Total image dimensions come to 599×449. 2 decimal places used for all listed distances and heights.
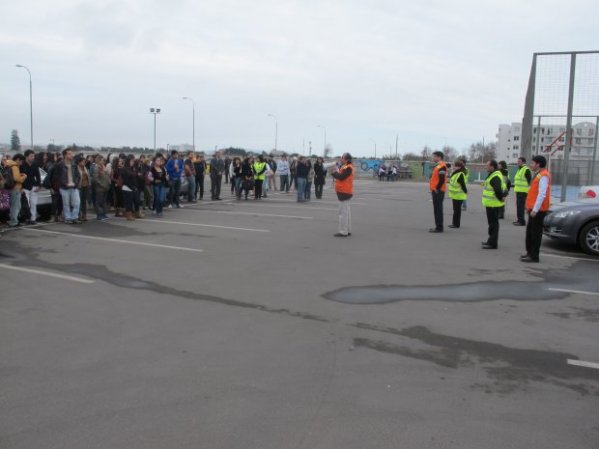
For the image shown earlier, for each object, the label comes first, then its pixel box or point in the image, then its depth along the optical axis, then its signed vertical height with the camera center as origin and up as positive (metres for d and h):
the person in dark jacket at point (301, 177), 20.16 -0.24
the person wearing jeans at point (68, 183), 12.88 -0.44
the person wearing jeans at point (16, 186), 11.94 -0.51
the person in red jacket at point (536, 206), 9.00 -0.49
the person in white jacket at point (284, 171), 25.55 -0.04
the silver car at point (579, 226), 10.16 -0.93
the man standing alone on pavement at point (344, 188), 11.59 -0.35
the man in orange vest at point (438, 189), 12.70 -0.35
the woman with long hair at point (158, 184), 15.01 -0.47
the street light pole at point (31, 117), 46.47 +4.03
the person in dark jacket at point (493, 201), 10.49 -0.51
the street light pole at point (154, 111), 58.23 +6.02
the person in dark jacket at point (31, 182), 12.52 -0.42
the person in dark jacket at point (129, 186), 14.05 -0.51
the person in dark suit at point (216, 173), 20.52 -0.17
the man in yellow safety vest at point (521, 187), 14.30 -0.29
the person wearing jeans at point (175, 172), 17.14 -0.16
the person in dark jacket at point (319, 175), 22.50 -0.19
